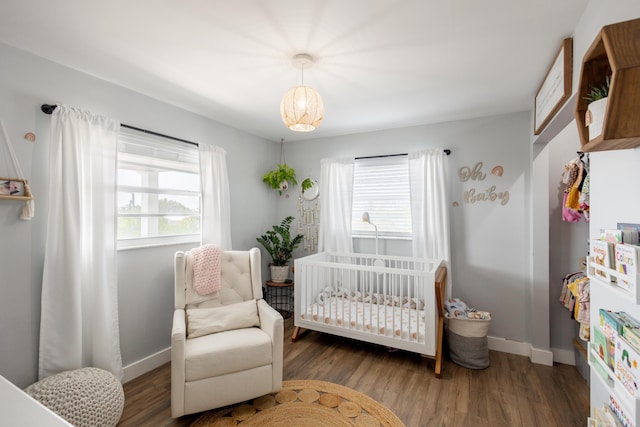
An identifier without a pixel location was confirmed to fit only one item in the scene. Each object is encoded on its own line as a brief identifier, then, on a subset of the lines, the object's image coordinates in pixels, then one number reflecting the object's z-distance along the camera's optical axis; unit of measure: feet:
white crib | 8.11
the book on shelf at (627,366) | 2.53
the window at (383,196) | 11.20
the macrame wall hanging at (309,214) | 12.76
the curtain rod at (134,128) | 6.26
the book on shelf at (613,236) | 3.02
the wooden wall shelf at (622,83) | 2.56
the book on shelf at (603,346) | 3.04
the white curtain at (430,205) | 9.98
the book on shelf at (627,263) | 2.62
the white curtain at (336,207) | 11.76
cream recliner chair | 6.02
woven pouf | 5.36
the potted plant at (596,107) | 2.94
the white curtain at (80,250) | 6.24
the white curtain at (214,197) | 9.75
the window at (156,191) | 7.95
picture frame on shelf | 5.65
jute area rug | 6.15
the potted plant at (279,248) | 11.94
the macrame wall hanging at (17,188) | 5.68
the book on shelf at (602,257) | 3.08
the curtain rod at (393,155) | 10.14
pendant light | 6.04
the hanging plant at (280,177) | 12.37
